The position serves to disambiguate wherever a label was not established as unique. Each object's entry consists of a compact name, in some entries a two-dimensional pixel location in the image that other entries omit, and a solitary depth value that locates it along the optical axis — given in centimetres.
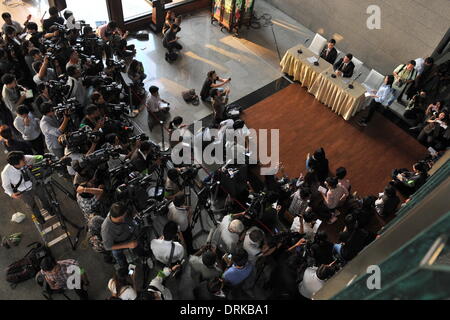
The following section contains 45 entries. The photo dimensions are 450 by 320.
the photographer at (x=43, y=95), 588
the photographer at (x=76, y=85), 601
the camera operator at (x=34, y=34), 691
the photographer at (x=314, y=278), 437
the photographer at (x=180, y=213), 458
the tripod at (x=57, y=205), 530
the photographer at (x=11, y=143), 520
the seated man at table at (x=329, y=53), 877
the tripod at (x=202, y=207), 547
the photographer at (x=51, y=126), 545
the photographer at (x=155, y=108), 746
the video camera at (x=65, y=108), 541
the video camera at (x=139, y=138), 558
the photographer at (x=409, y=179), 643
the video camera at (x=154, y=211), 462
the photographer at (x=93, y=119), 557
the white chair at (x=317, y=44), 915
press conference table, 811
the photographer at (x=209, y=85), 778
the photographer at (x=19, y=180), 461
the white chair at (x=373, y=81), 843
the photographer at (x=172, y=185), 499
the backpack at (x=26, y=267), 500
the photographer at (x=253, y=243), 453
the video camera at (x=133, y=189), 478
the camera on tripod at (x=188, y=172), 507
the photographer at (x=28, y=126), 553
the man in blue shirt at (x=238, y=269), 418
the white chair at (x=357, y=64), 870
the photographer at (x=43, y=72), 621
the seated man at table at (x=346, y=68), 821
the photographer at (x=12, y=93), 577
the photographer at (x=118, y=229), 412
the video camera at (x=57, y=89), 586
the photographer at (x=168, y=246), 431
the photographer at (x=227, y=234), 463
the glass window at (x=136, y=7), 1005
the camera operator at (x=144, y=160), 528
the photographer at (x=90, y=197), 479
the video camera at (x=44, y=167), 475
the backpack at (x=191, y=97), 827
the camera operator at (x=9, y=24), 690
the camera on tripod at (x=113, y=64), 705
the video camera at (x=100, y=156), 484
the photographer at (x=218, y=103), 731
